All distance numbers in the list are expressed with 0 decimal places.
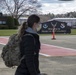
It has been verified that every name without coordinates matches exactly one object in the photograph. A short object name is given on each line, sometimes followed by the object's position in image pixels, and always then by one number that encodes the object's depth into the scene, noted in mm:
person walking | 3912
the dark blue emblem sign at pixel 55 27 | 42997
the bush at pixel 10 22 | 73500
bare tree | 93356
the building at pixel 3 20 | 75188
